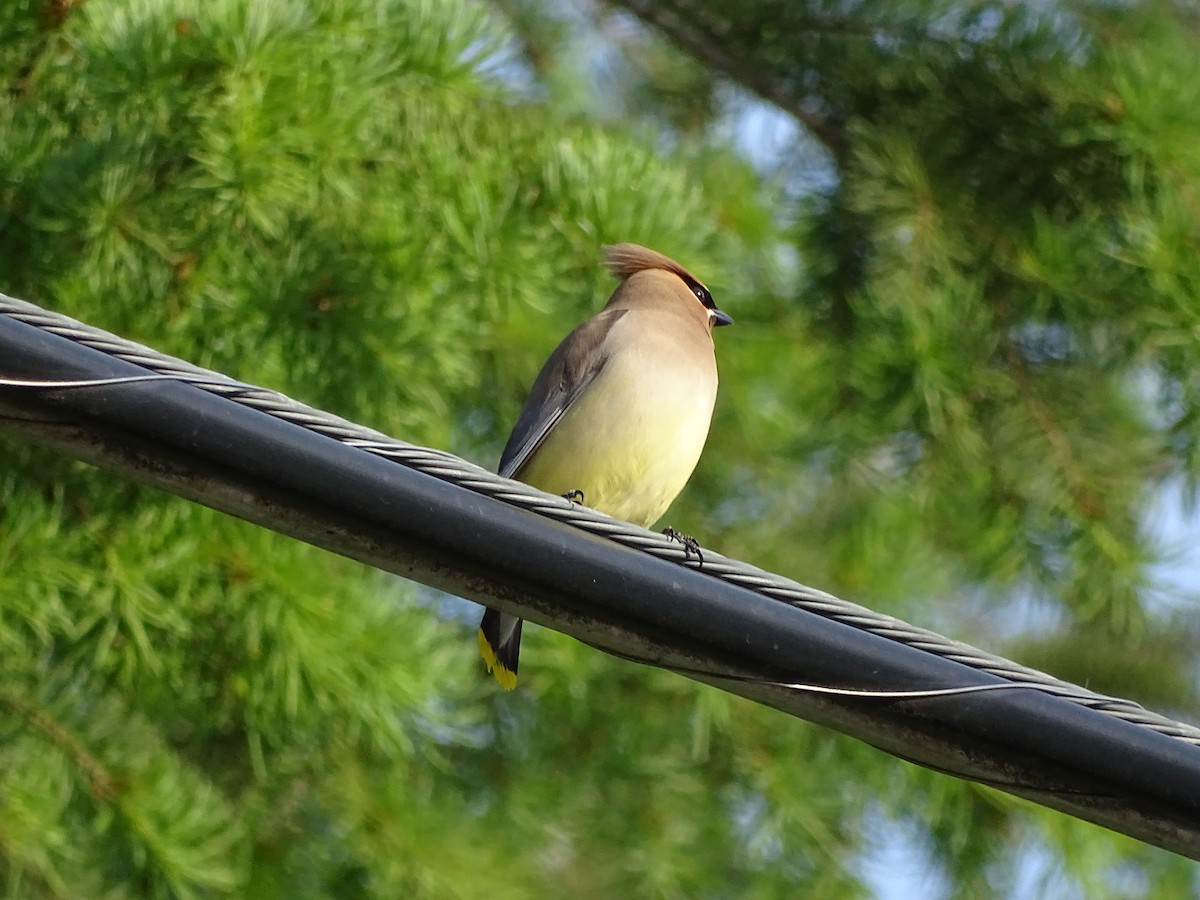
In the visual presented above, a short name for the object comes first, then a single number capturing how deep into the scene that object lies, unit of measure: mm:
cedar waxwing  7707
